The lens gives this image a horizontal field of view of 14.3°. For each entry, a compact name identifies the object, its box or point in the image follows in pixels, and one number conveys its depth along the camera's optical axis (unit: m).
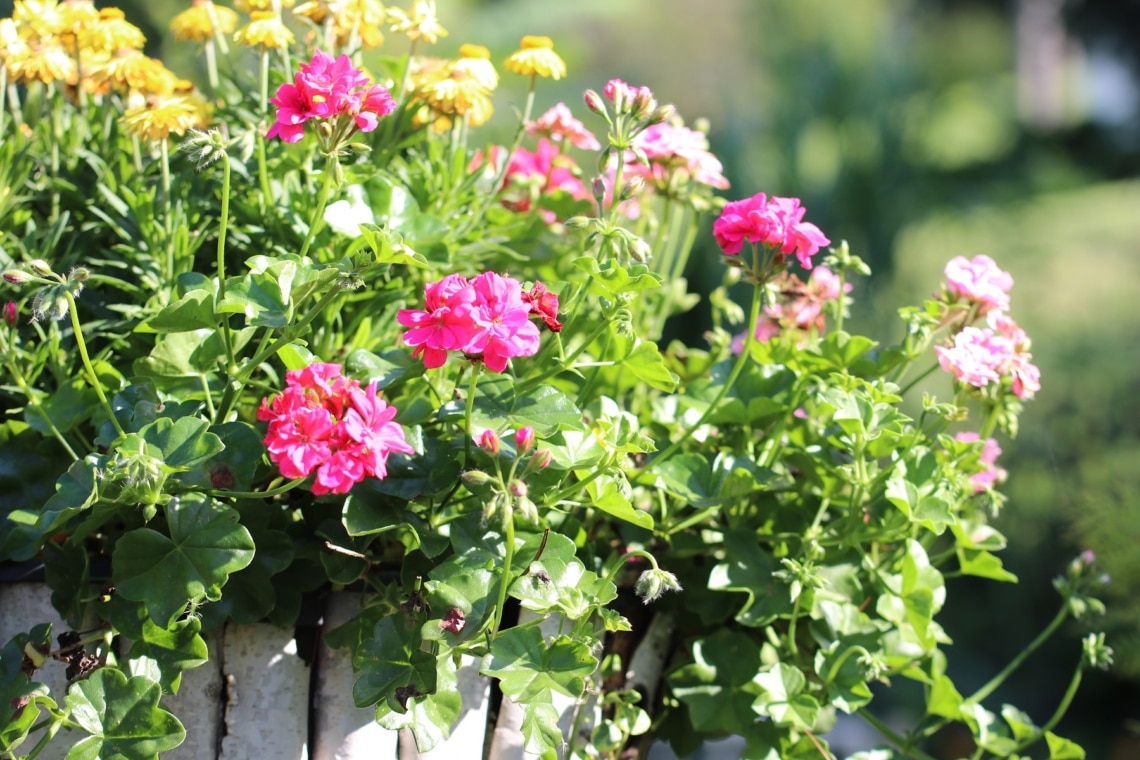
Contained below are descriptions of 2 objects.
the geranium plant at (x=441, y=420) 2.01
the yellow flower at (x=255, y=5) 2.21
